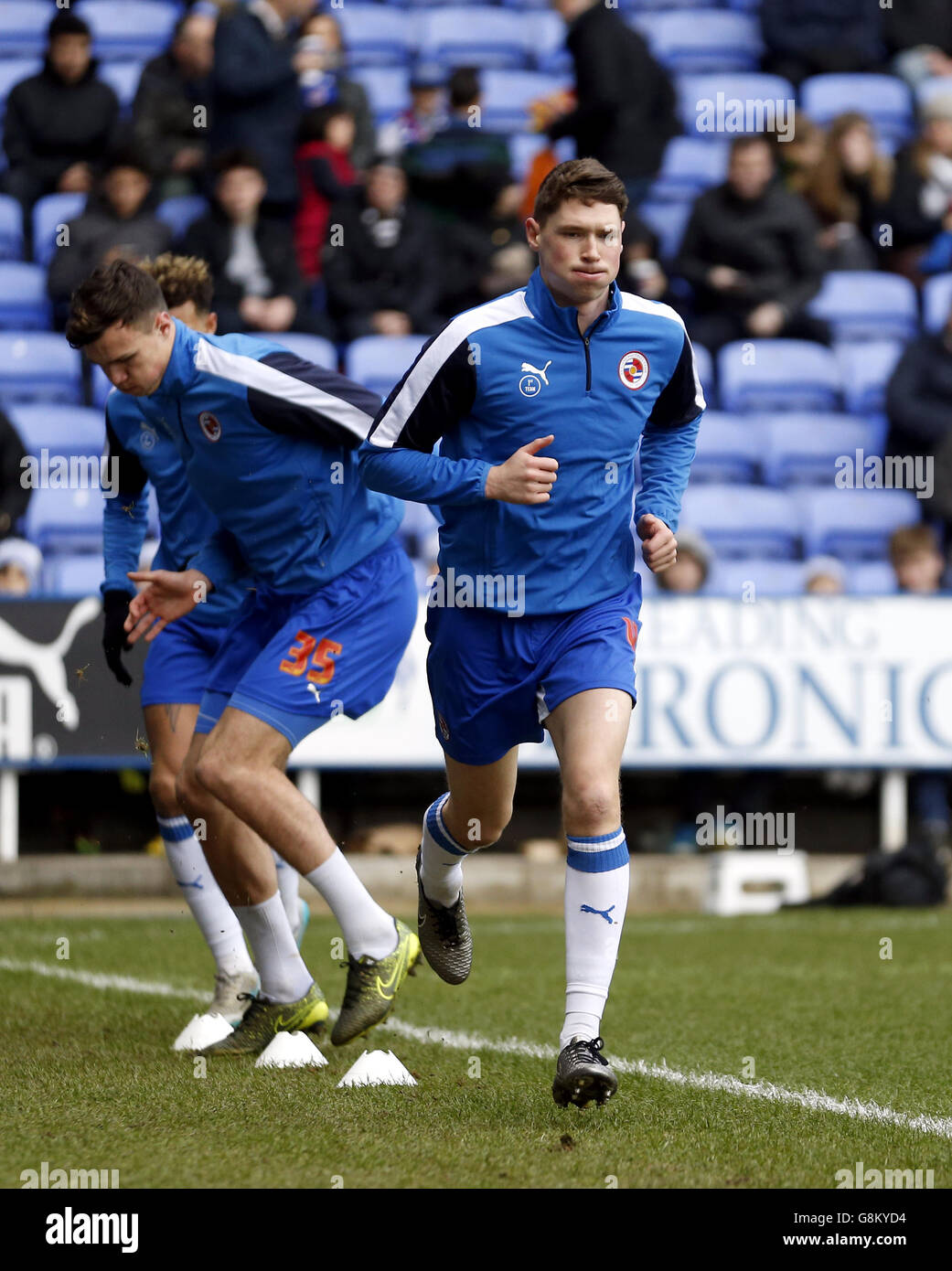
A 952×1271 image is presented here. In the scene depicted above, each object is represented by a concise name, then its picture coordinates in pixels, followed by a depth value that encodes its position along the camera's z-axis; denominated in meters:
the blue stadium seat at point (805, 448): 13.05
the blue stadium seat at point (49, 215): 13.62
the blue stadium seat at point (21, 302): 13.52
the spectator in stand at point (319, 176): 13.34
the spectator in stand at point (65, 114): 13.69
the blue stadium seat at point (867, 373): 13.70
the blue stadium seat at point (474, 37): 15.89
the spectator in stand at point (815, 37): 16.06
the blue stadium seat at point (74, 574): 11.03
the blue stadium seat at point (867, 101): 15.84
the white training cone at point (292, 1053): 5.12
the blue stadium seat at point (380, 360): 12.36
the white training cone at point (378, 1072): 4.71
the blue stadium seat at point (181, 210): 13.57
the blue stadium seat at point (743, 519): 12.27
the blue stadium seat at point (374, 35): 15.81
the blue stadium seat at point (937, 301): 14.07
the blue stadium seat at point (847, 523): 12.63
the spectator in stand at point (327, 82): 14.11
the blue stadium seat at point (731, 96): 15.44
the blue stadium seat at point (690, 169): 15.15
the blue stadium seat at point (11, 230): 13.84
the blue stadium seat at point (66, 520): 11.70
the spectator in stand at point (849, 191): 14.44
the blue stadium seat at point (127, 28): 15.66
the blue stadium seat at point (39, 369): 12.80
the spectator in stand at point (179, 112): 13.78
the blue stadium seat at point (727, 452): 12.89
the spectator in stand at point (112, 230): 12.60
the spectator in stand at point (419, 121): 13.81
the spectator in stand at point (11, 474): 11.26
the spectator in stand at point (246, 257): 12.51
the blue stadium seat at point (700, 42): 16.34
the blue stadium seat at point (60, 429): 12.02
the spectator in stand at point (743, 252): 13.32
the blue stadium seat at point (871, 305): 14.48
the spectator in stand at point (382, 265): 12.98
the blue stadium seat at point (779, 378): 13.32
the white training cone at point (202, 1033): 5.51
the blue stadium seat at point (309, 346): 12.30
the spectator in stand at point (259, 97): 13.23
